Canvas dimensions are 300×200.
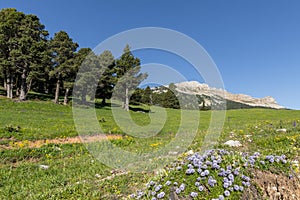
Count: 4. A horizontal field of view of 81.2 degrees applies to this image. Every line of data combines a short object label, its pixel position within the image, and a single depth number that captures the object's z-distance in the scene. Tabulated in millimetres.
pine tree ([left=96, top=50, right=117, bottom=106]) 35307
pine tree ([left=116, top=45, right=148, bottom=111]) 35208
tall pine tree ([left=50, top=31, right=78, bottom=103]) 32205
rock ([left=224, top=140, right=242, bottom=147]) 8190
